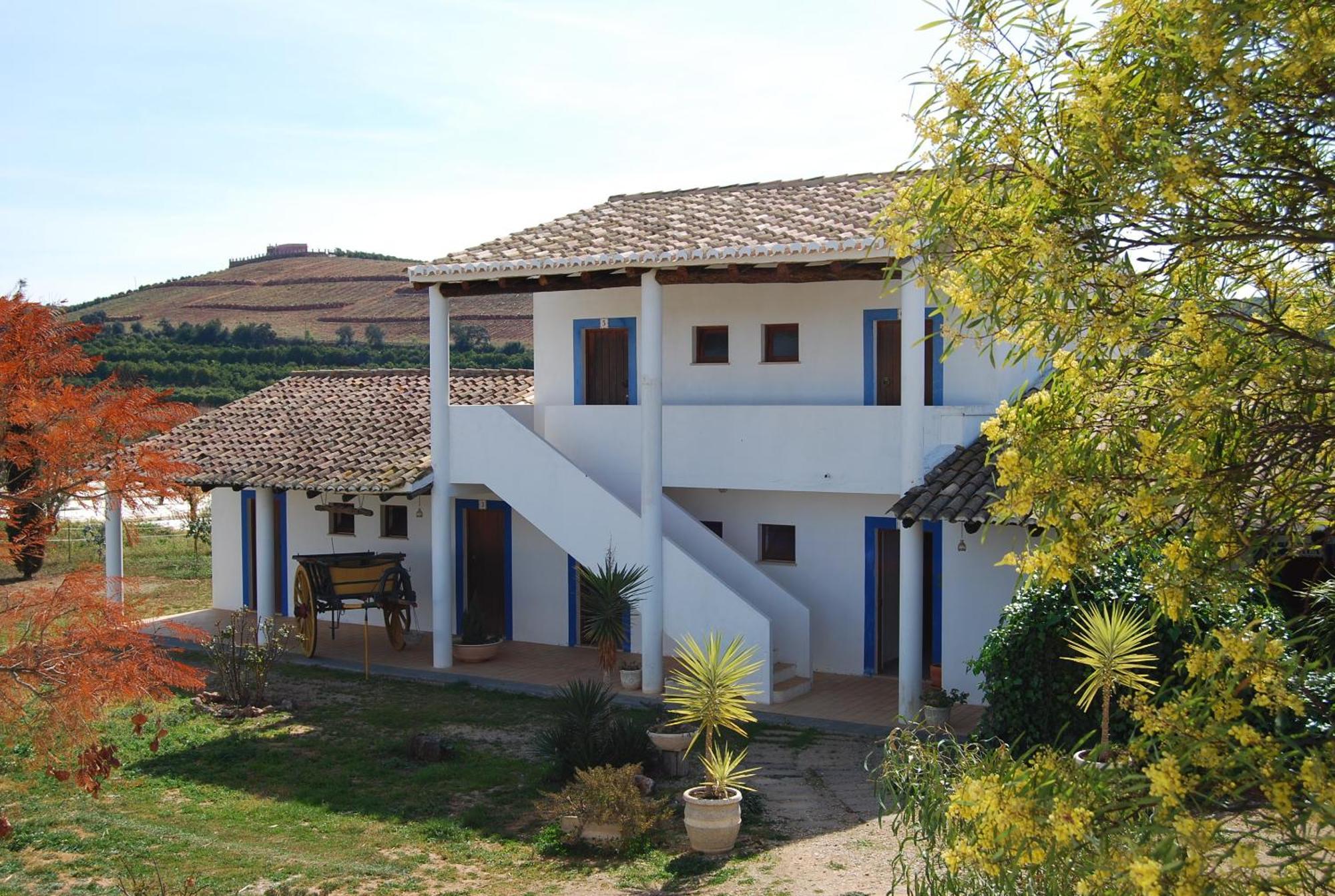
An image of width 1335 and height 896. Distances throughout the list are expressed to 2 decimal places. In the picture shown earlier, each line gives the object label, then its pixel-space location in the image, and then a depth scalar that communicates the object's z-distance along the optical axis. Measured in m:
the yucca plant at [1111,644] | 7.63
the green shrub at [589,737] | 11.51
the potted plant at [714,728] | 9.75
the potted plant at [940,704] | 13.10
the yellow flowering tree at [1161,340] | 3.53
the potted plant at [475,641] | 17.25
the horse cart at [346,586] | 17.44
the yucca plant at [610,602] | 14.61
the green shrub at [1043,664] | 10.68
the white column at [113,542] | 19.59
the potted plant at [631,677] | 15.41
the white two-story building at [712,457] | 14.34
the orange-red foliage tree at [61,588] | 8.92
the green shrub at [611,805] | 10.11
